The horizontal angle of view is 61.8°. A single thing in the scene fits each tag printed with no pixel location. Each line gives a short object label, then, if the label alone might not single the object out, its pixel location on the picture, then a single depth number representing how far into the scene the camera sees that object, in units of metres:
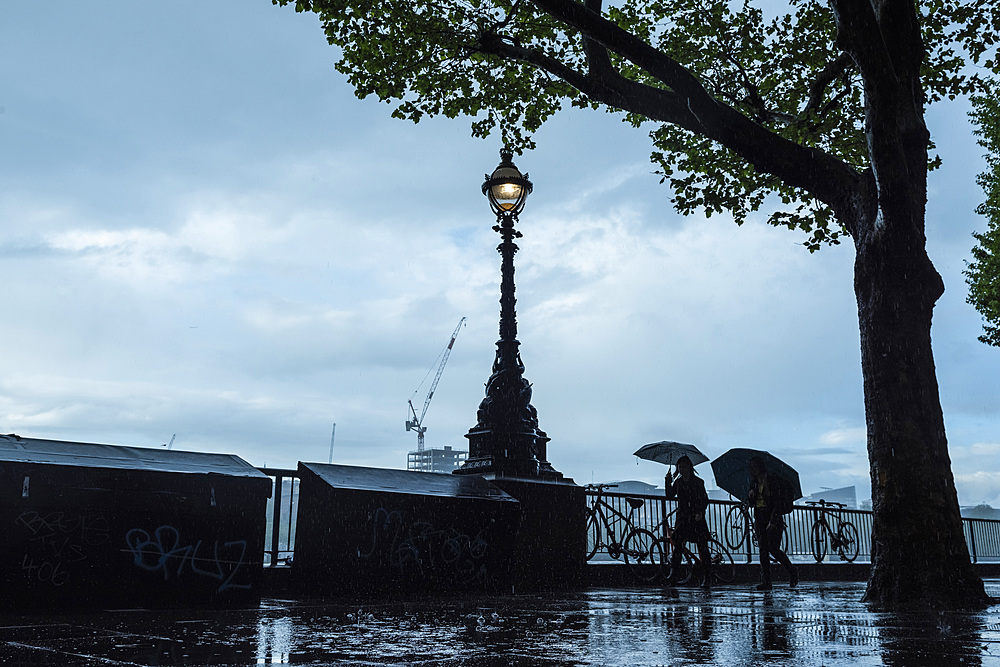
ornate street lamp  11.16
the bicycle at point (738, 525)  15.44
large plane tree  8.16
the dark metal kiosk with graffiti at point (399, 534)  9.05
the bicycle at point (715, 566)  13.42
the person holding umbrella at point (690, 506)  12.96
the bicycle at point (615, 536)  13.62
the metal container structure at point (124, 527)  7.08
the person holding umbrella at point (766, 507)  11.57
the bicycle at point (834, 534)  17.43
